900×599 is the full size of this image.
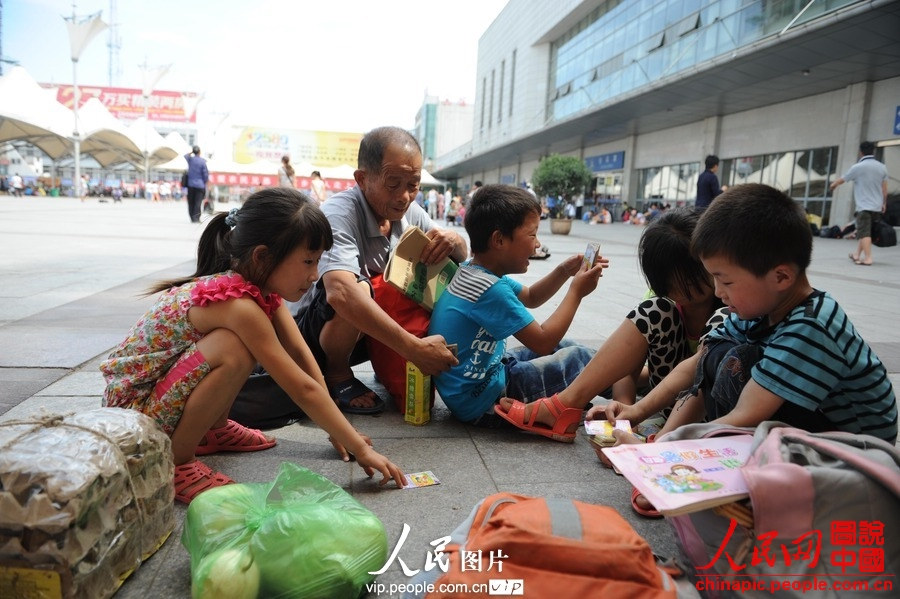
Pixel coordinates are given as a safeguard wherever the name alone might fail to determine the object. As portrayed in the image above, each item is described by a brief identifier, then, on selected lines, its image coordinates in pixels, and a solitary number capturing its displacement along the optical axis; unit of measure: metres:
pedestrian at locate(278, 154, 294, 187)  11.37
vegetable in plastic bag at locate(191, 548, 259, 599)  1.20
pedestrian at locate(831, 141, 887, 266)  8.59
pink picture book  1.14
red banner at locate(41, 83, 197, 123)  69.50
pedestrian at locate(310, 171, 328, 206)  13.88
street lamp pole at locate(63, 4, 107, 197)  31.16
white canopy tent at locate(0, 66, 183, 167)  36.00
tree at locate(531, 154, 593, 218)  19.30
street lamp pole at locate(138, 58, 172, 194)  47.03
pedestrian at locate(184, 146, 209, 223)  12.87
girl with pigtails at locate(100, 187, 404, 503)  1.75
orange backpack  1.09
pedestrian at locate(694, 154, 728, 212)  10.73
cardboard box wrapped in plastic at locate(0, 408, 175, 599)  1.12
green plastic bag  1.22
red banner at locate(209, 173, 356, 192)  36.72
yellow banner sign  48.78
